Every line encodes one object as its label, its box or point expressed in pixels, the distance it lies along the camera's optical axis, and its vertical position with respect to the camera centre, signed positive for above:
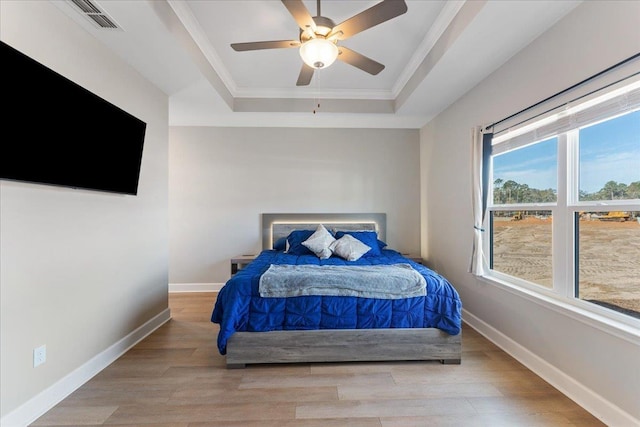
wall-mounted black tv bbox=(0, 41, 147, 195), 1.62 +0.55
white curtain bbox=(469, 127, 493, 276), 2.98 +0.25
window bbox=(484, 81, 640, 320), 1.79 +0.06
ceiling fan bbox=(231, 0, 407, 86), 1.82 +1.26
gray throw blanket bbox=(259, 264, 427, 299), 2.46 -0.61
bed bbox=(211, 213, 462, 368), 2.42 -0.91
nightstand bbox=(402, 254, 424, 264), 4.34 -0.68
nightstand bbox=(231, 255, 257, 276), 4.24 -0.72
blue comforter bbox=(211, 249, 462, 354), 2.43 -0.83
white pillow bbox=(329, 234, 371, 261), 3.65 -0.45
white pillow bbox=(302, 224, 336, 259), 3.74 -0.41
